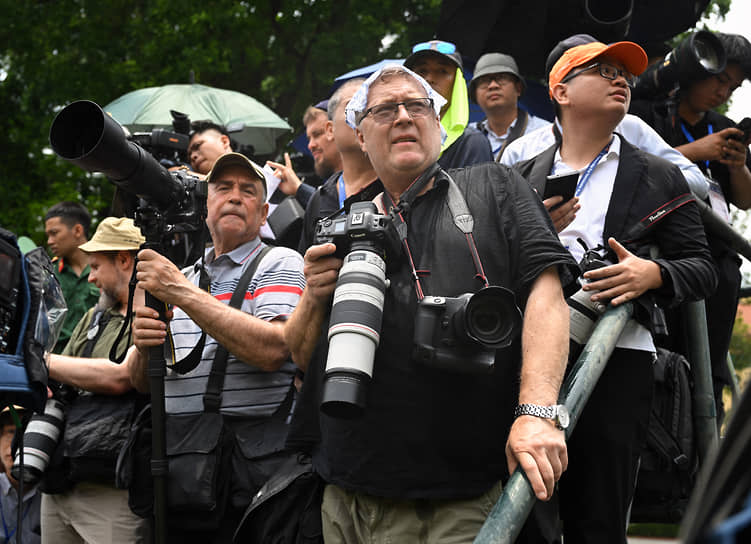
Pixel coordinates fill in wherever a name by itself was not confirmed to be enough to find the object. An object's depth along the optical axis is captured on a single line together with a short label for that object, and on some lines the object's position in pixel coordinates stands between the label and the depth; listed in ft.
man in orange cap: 9.06
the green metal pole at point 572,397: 6.32
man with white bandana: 7.32
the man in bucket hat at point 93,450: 11.95
